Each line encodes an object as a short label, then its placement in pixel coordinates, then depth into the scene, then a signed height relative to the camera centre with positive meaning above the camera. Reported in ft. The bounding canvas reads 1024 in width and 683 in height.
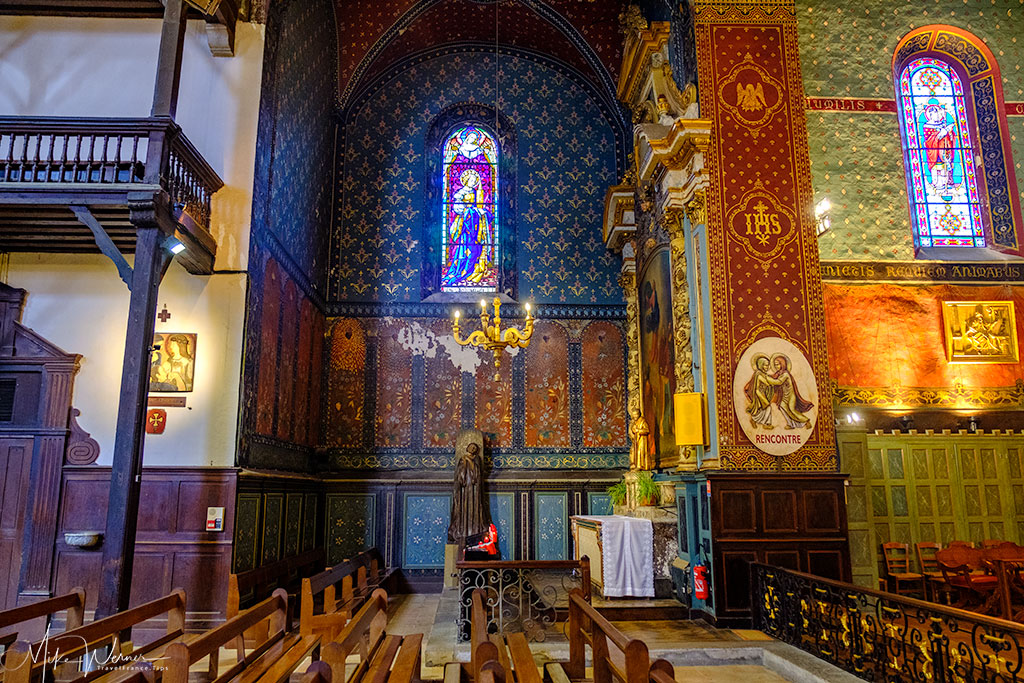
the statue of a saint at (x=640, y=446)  36.96 +1.55
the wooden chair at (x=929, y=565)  31.55 -4.30
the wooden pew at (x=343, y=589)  16.16 -3.95
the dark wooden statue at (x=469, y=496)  40.52 -1.16
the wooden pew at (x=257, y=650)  11.16 -3.83
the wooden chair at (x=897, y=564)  32.32 -4.17
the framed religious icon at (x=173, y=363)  28.60 +4.61
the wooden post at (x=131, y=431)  22.48 +1.53
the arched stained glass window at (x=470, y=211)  46.03 +17.52
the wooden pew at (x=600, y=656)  11.26 -3.74
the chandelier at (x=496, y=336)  28.07 +5.65
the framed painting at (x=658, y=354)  33.94 +6.31
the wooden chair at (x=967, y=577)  28.96 -4.30
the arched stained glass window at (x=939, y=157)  38.34 +17.46
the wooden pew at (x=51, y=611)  14.64 -3.01
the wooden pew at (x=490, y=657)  9.52 -3.29
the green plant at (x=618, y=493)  38.73 -0.95
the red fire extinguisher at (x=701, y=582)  27.17 -4.12
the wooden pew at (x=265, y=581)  25.16 -4.54
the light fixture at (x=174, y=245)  25.85 +8.52
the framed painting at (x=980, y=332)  36.24 +7.32
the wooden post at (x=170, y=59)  25.88 +15.45
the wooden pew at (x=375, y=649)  11.08 -3.23
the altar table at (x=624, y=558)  29.32 -3.45
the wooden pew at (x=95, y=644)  11.39 -3.33
